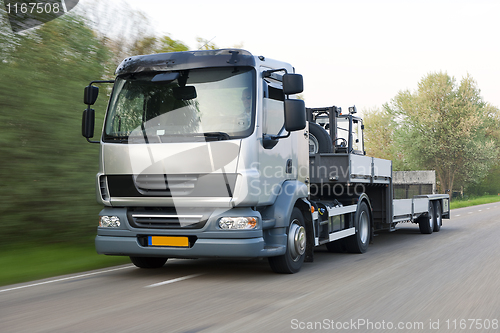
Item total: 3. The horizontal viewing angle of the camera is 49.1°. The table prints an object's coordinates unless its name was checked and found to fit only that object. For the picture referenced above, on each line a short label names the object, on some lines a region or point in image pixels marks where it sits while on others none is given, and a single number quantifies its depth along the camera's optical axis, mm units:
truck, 7078
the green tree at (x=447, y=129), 50844
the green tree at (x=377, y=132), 69062
